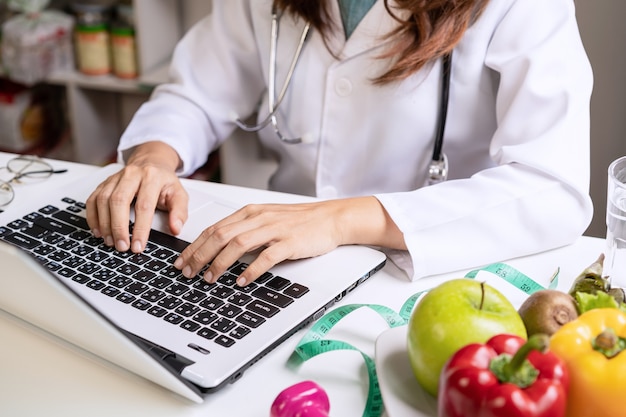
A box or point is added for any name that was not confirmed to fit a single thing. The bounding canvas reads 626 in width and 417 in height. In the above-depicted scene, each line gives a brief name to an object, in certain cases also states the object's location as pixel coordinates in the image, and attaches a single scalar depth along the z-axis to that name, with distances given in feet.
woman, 3.05
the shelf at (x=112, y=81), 6.92
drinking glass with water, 2.66
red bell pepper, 1.74
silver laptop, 2.14
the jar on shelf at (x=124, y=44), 7.02
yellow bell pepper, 1.89
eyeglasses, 3.76
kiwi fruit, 2.23
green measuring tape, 2.30
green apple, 2.09
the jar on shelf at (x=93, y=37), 7.11
